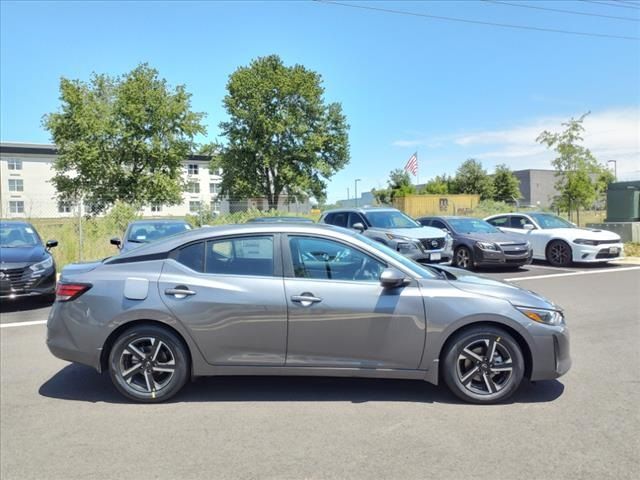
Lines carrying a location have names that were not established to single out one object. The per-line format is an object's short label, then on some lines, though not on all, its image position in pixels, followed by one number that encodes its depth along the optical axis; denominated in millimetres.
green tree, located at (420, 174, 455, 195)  63381
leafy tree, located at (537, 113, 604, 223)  22297
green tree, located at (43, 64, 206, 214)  44031
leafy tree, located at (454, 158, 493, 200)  59000
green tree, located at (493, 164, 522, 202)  59344
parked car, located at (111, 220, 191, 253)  10422
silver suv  11750
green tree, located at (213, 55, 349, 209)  52812
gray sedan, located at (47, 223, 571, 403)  4172
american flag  43406
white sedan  13812
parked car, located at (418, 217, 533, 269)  13148
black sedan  8492
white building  67812
